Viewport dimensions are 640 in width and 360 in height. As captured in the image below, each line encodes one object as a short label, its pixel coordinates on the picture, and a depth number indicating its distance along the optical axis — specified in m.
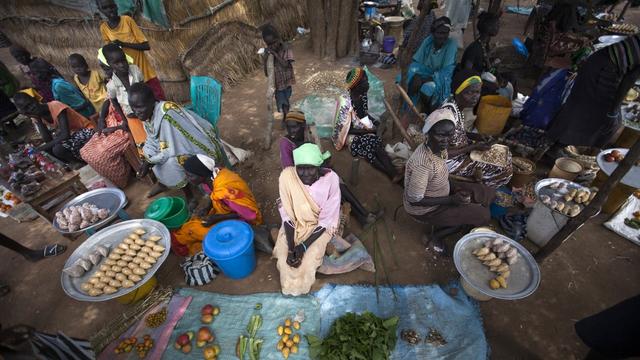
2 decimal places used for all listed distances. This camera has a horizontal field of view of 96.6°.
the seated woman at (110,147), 4.50
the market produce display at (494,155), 3.97
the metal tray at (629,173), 3.63
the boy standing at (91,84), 4.88
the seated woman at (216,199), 3.34
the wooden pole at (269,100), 5.08
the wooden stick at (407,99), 4.65
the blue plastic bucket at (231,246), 3.03
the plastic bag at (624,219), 3.73
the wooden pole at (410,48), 4.64
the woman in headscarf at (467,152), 3.95
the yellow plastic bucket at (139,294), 3.20
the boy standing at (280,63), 4.91
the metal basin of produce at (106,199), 3.66
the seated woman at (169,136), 3.51
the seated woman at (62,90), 4.77
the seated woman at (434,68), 4.72
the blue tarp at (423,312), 2.76
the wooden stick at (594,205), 2.46
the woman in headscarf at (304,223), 3.04
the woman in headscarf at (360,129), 4.67
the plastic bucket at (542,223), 3.33
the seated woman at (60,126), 4.47
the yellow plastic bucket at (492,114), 4.70
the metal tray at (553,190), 3.50
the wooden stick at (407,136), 4.41
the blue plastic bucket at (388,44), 8.20
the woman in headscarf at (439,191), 3.08
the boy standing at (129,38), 4.79
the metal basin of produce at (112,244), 2.77
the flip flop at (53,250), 3.95
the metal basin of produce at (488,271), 2.64
